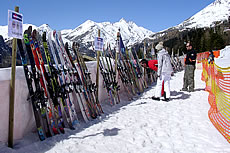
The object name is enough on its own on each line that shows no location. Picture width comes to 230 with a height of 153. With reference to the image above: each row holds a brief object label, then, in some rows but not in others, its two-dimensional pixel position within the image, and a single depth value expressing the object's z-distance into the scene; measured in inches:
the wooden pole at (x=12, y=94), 89.5
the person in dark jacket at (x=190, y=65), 215.3
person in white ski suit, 182.8
